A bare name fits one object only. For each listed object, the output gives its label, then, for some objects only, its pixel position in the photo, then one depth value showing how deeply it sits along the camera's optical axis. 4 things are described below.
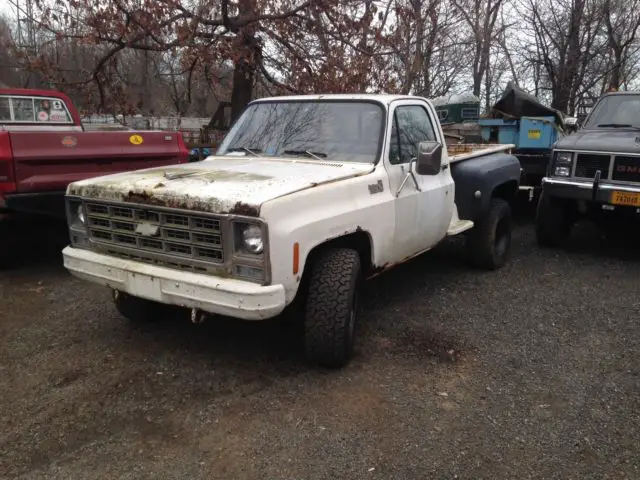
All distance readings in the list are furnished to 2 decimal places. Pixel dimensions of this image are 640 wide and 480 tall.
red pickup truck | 5.28
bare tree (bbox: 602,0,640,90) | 19.22
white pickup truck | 3.23
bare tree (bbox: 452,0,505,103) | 20.75
